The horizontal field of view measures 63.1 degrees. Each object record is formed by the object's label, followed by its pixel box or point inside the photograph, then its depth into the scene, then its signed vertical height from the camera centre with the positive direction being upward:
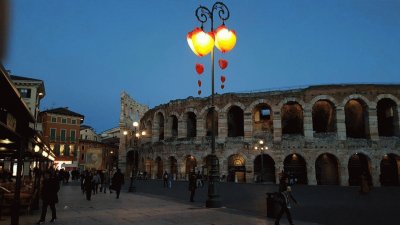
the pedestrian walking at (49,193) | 8.70 -1.01
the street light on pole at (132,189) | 21.67 -2.23
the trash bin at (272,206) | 10.03 -1.59
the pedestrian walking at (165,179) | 26.63 -2.01
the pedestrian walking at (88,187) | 15.49 -1.50
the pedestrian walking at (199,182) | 26.84 -2.22
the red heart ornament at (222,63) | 13.46 +3.77
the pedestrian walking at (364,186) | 19.72 -1.91
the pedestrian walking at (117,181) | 16.88 -1.33
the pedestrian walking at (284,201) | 8.28 -1.19
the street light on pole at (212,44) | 12.20 +4.20
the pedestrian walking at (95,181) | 19.53 -1.58
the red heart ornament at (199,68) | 13.81 +3.67
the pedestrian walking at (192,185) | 15.13 -1.39
